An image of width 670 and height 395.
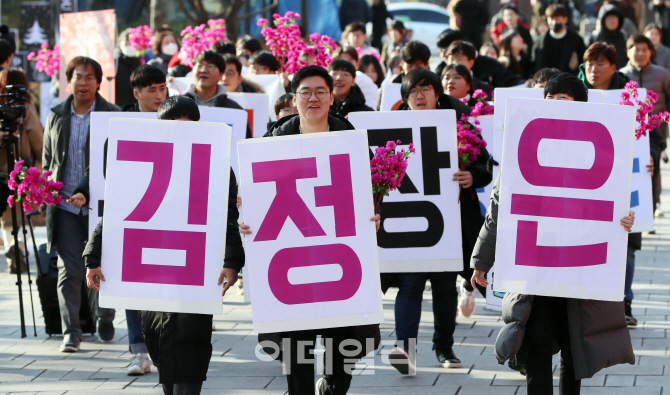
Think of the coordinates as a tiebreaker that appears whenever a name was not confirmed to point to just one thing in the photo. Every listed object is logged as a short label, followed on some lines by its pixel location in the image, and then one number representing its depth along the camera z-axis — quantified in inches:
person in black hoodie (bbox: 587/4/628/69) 1069.1
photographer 742.5
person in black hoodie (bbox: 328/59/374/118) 660.7
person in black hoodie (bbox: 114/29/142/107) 928.3
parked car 2217.0
